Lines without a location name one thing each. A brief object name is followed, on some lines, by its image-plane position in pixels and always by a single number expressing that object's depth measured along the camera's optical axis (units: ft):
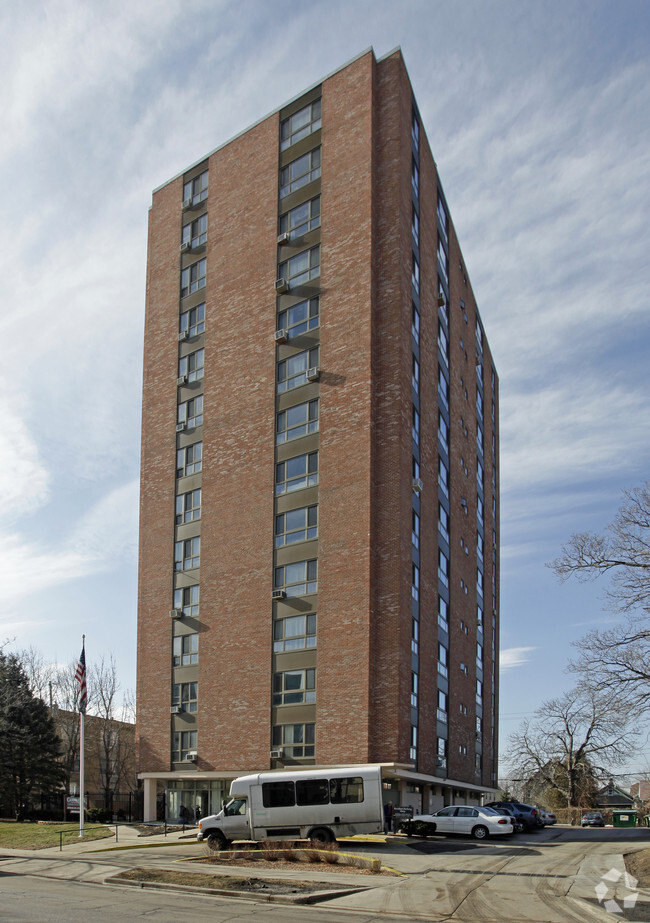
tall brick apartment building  128.77
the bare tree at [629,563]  89.35
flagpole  120.16
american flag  120.57
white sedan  105.40
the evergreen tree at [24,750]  166.71
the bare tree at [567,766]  266.98
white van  87.15
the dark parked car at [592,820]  206.00
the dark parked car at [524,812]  140.87
